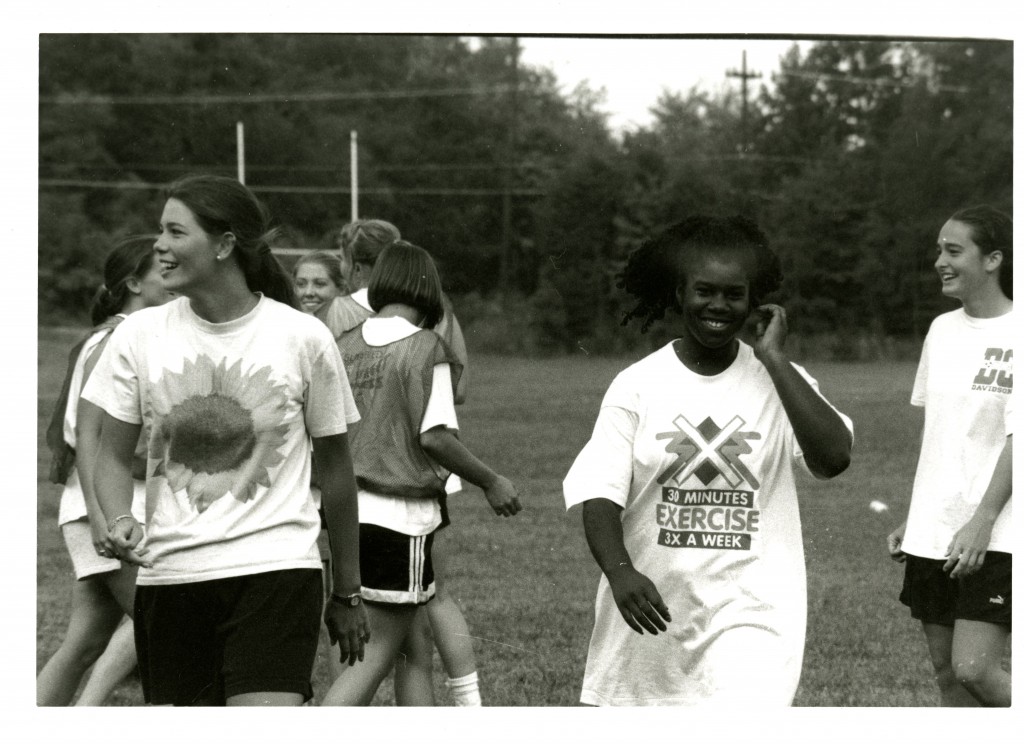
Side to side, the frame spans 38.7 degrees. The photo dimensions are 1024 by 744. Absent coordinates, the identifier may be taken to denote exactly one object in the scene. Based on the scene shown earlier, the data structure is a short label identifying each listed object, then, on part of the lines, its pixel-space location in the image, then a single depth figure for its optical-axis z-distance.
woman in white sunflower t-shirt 3.47
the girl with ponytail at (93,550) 4.65
